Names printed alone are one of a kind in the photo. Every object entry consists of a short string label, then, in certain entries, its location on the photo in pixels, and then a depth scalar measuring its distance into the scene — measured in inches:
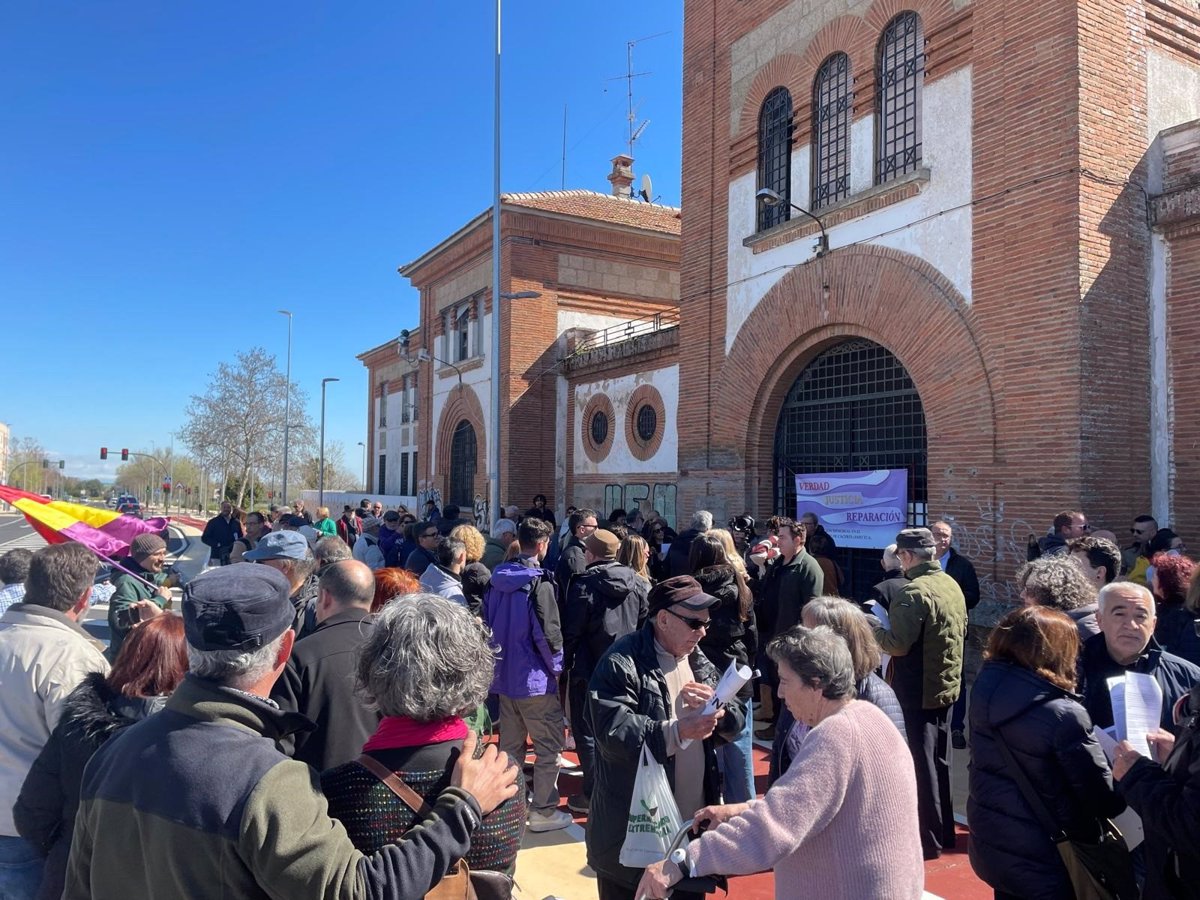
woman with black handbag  110.0
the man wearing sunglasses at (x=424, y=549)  291.3
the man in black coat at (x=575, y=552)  259.7
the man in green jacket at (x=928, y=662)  185.9
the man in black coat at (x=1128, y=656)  134.5
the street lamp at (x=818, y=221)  405.7
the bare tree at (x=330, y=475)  2143.9
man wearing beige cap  206.4
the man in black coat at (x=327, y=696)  118.2
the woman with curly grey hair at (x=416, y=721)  71.8
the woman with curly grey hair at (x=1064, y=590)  152.4
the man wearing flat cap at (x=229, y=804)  64.1
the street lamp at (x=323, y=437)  1132.3
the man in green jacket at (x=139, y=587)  175.2
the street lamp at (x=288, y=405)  1293.1
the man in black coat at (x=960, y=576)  253.9
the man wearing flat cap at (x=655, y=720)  115.1
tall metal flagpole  596.1
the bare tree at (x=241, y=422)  1307.8
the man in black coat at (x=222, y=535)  535.5
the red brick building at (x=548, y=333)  732.7
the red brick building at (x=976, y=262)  323.9
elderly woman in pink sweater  89.0
